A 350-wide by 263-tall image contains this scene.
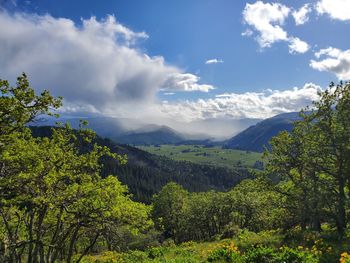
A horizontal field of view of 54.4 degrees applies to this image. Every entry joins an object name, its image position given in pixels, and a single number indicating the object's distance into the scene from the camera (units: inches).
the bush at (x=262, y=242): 902.1
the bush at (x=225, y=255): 644.1
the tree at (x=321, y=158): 1003.9
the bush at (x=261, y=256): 594.2
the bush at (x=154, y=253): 1095.1
